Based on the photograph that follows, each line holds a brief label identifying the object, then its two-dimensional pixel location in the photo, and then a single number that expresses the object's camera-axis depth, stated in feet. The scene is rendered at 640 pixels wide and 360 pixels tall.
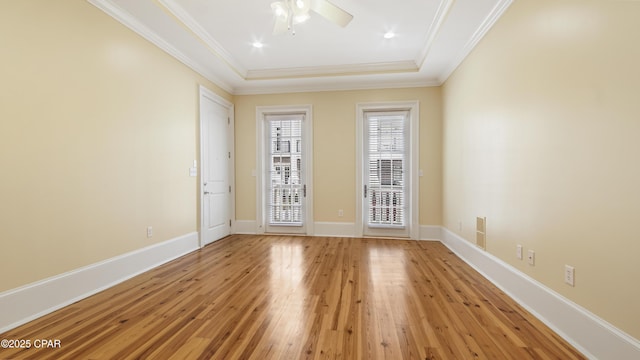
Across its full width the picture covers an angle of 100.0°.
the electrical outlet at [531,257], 7.12
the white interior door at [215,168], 14.07
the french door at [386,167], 16.17
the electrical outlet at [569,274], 5.85
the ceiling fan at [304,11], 7.83
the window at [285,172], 17.02
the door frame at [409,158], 15.60
